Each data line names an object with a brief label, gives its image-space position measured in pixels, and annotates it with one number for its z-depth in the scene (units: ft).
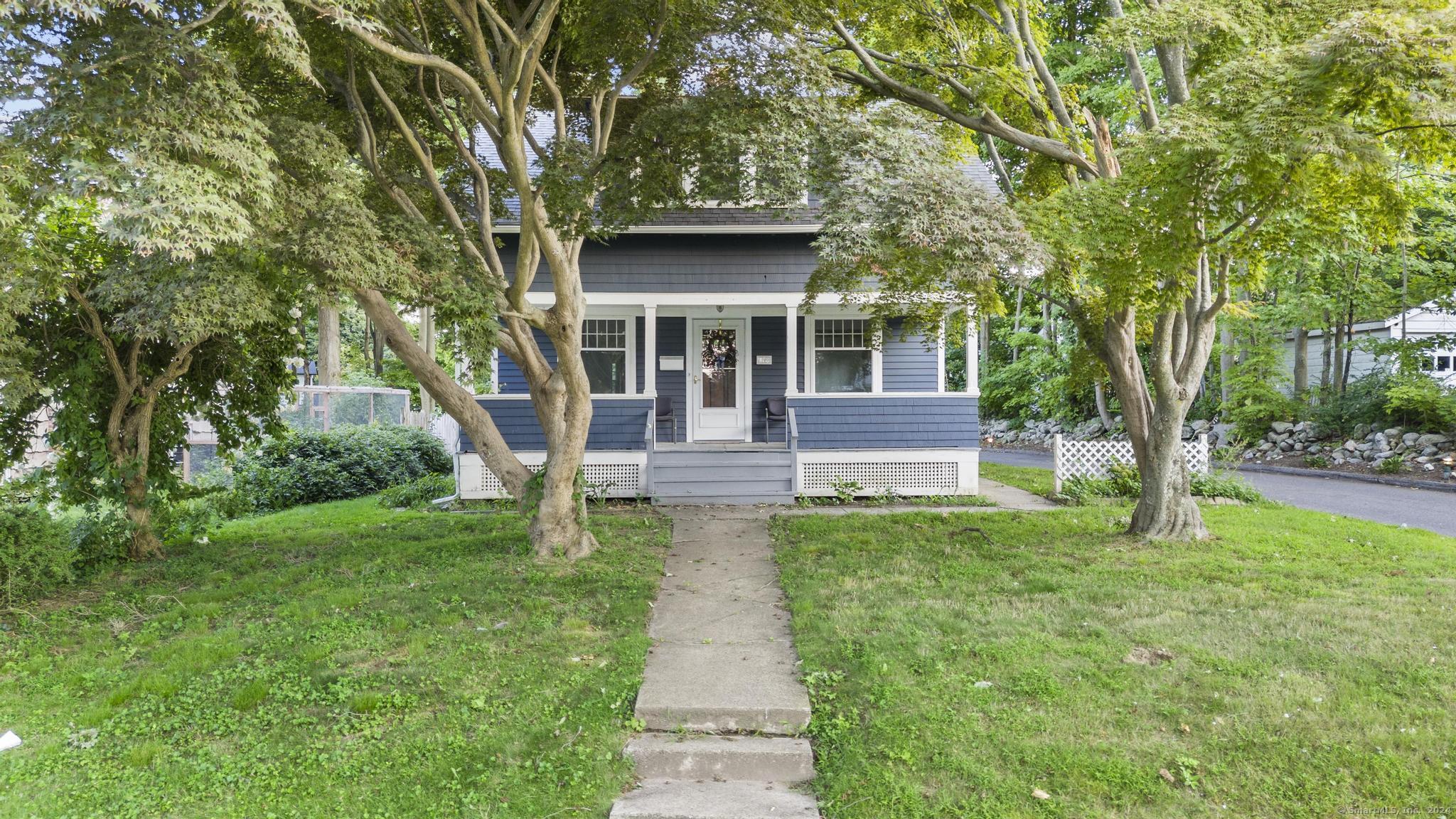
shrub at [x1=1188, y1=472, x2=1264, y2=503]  37.52
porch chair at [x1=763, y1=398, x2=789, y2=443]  42.52
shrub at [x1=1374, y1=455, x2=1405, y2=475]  47.09
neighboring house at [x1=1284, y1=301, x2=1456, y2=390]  57.41
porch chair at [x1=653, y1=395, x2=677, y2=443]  42.86
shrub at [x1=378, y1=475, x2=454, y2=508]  40.01
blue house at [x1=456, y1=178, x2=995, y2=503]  38.86
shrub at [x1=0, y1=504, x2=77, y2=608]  20.86
